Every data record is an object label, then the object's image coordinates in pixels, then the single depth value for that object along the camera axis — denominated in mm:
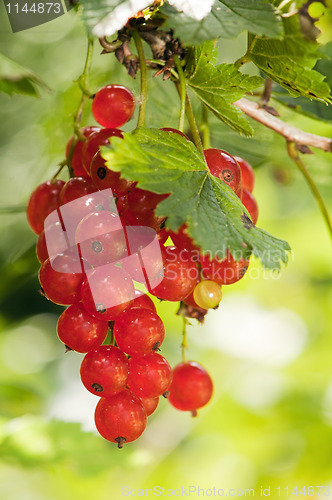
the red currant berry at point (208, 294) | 303
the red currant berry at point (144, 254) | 292
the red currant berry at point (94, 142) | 303
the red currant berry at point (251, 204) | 318
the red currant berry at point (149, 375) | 299
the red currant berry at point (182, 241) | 292
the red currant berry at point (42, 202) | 317
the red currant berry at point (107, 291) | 291
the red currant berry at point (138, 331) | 296
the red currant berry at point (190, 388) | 331
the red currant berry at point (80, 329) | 297
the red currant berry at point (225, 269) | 300
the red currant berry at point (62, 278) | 297
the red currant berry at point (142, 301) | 304
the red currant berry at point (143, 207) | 289
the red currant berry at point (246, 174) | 333
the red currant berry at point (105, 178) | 293
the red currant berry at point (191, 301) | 310
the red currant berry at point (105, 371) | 296
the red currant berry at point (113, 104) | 319
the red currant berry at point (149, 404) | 308
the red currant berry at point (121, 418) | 299
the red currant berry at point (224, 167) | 300
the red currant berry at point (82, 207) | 296
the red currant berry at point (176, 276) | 298
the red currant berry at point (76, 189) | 302
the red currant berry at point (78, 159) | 320
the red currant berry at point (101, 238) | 290
